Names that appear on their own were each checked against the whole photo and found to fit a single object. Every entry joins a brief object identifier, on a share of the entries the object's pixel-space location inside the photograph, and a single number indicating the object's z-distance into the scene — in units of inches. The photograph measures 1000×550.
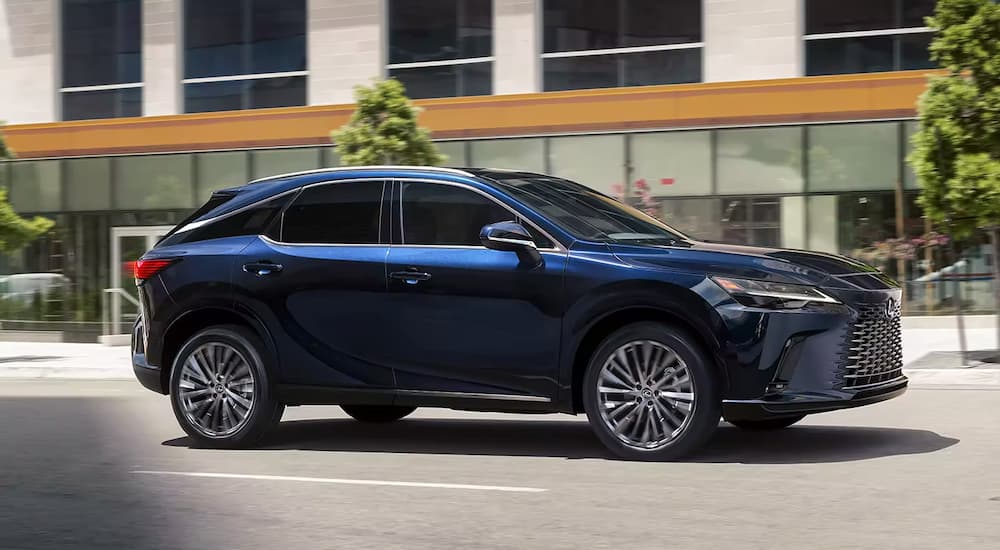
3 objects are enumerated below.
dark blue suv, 322.7
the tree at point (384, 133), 924.0
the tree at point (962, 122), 609.0
